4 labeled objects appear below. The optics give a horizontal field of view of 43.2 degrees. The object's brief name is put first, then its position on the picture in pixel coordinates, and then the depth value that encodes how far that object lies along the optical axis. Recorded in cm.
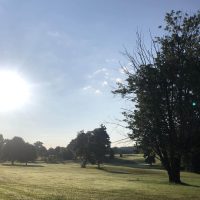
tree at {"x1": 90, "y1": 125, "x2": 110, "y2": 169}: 7891
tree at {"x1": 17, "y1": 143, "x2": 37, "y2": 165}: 8912
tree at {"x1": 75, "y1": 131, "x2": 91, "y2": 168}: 8070
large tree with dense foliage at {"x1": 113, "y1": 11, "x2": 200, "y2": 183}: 2726
